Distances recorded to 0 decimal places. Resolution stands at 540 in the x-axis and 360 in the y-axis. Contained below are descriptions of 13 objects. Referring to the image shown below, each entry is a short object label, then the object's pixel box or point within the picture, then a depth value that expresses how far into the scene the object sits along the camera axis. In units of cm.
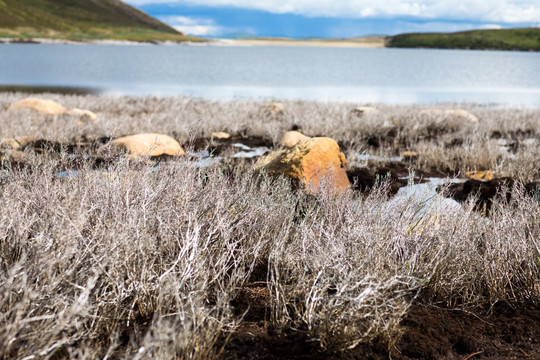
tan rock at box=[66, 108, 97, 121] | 1216
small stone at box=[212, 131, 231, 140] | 1036
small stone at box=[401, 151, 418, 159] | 889
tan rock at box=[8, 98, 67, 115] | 1293
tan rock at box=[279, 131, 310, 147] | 884
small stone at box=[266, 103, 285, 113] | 1449
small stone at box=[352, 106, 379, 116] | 1338
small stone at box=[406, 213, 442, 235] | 350
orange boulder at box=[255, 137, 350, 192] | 553
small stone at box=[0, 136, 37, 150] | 811
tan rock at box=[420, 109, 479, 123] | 1351
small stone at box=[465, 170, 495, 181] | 727
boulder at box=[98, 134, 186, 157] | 750
